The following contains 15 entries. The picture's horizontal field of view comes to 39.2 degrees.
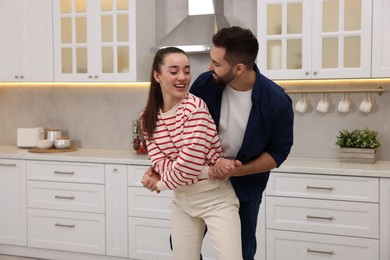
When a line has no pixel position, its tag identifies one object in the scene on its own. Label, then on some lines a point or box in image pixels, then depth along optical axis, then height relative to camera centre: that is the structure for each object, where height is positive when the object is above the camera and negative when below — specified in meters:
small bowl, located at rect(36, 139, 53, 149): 4.32 -0.27
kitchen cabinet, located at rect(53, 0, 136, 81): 4.02 +0.52
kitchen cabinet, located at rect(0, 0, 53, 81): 4.24 +0.55
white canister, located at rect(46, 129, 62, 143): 4.41 -0.19
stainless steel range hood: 3.96 +0.58
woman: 2.08 -0.20
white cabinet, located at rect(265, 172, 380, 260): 3.28 -0.67
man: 2.12 -0.03
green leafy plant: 3.54 -0.20
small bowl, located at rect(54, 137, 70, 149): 4.35 -0.26
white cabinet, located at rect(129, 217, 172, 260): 3.78 -0.90
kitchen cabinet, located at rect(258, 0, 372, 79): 3.43 +0.46
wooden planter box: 3.52 -0.30
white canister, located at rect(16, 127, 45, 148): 4.47 -0.21
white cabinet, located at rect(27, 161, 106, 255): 3.94 -0.71
